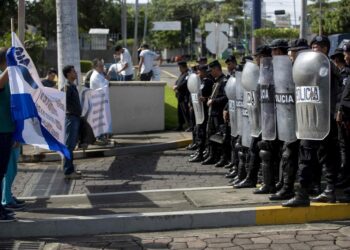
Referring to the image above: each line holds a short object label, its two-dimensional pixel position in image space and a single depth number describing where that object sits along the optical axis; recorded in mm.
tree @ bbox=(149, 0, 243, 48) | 81625
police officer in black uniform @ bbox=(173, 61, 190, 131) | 13641
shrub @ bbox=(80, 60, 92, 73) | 31514
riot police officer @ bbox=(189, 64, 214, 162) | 10773
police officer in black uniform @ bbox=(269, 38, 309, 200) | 7211
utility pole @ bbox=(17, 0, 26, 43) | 11203
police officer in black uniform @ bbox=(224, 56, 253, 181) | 8461
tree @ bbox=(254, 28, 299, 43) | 42325
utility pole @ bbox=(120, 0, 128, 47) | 39491
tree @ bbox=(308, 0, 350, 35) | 54131
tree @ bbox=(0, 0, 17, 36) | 31894
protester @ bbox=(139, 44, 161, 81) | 17500
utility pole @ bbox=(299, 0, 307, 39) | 22141
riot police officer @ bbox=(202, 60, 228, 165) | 10078
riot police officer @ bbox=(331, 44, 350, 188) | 7273
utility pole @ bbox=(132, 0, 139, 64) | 34738
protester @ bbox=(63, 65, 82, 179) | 9500
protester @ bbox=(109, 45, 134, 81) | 16197
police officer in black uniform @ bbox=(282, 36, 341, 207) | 6848
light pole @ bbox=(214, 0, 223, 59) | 19291
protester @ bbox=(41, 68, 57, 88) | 11884
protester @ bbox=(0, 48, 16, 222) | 6605
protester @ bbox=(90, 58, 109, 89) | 12500
